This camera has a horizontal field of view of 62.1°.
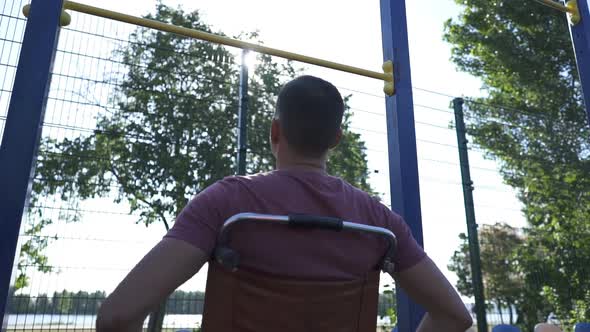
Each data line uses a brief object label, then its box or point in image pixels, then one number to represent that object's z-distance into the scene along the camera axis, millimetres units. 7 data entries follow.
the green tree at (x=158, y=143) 3588
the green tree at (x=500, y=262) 5246
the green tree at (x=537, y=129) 5633
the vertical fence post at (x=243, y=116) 3107
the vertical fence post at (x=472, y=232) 3998
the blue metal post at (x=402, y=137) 1918
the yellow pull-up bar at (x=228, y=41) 2000
